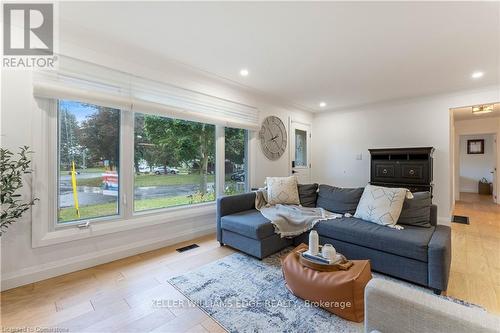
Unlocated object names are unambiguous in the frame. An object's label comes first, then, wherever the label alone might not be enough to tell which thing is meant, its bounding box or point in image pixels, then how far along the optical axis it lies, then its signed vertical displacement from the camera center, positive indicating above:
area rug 1.60 -1.10
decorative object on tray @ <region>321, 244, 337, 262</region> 1.80 -0.69
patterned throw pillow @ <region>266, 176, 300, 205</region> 3.37 -0.38
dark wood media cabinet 3.92 -0.02
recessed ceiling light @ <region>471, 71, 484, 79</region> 3.28 +1.34
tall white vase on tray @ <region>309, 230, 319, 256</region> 1.89 -0.64
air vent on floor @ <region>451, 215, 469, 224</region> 4.29 -1.01
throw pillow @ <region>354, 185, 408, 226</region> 2.49 -0.43
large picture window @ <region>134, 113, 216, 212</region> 2.99 +0.07
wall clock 4.43 +0.59
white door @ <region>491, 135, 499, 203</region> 5.95 -0.30
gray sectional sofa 2.00 -0.71
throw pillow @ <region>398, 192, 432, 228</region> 2.47 -0.49
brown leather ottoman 1.60 -0.89
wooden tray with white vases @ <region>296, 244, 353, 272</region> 1.74 -0.75
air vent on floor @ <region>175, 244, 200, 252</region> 2.95 -1.07
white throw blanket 2.76 -0.63
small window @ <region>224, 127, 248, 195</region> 3.93 +0.10
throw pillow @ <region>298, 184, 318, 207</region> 3.43 -0.43
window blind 2.23 +0.88
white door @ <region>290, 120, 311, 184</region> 5.16 +0.38
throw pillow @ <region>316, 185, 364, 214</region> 3.01 -0.44
